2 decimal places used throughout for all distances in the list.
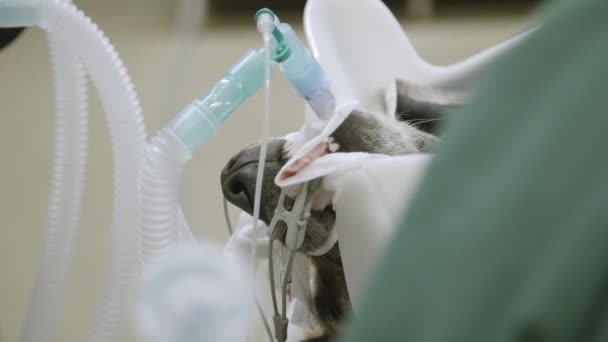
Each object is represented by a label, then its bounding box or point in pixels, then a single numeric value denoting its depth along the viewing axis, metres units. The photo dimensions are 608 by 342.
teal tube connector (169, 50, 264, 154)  1.41
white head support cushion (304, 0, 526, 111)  1.70
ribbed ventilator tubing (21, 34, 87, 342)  1.48
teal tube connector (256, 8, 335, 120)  1.47
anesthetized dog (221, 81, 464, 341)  1.48
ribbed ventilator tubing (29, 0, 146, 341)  1.46
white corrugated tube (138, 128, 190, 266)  1.40
